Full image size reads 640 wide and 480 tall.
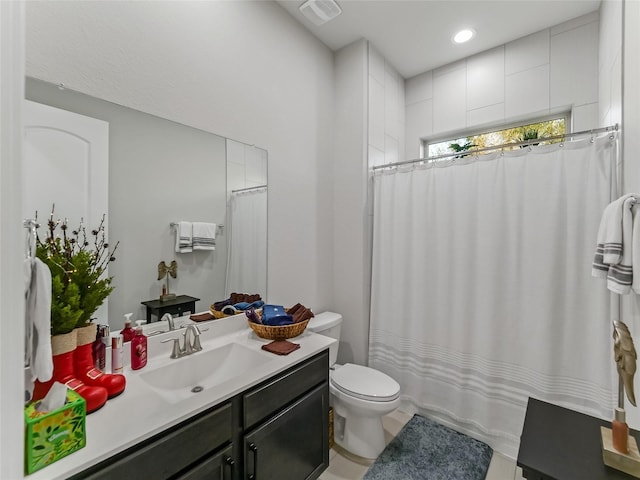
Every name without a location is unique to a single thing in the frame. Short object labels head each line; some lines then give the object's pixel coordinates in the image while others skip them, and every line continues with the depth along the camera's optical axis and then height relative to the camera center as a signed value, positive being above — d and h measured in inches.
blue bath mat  68.2 -52.5
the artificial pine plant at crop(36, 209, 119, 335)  37.0 -5.6
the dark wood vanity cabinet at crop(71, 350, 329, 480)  35.3 -29.1
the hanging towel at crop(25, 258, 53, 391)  28.9 -8.1
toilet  70.1 -38.8
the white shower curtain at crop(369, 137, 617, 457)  67.5 -12.1
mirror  51.9 +7.9
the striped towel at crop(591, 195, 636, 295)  46.4 -0.5
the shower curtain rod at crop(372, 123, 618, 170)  63.2 +23.9
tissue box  28.6 -19.2
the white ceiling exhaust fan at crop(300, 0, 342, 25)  77.9 +61.2
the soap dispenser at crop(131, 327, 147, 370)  49.7 -18.6
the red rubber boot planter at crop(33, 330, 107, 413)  37.1 -16.8
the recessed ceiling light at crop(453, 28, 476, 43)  91.7 +63.8
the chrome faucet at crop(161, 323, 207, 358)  55.1 -19.4
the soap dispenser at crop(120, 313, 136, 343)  50.4 -15.6
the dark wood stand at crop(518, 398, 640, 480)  34.2 -26.1
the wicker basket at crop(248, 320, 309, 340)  64.4 -19.4
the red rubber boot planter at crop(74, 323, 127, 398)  40.5 -17.7
